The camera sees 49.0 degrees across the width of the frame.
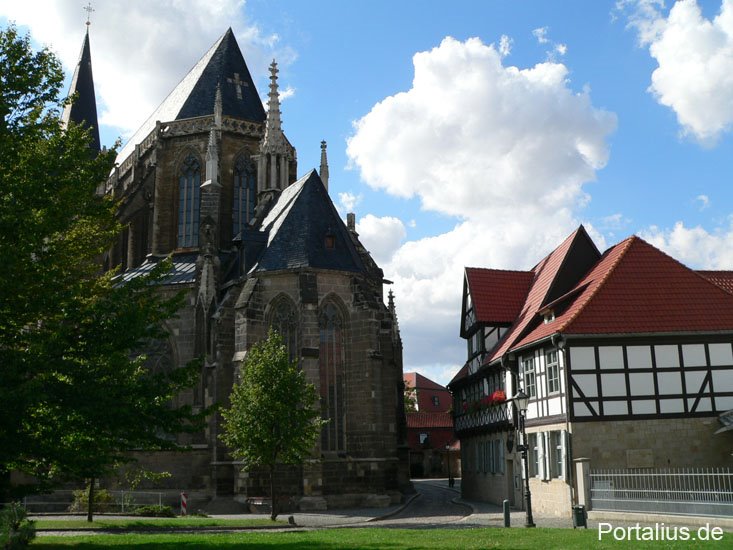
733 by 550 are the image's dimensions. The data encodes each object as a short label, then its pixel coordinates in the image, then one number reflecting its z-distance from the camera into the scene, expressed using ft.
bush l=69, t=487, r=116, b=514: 91.66
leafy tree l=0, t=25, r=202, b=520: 46.52
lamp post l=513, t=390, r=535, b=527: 64.64
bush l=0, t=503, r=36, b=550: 45.47
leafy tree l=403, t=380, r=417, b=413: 244.44
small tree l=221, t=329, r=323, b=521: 81.10
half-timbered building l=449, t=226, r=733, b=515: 75.77
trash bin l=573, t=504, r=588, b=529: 62.59
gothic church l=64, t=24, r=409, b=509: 104.27
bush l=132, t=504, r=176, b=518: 86.74
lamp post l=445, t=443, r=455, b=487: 167.09
